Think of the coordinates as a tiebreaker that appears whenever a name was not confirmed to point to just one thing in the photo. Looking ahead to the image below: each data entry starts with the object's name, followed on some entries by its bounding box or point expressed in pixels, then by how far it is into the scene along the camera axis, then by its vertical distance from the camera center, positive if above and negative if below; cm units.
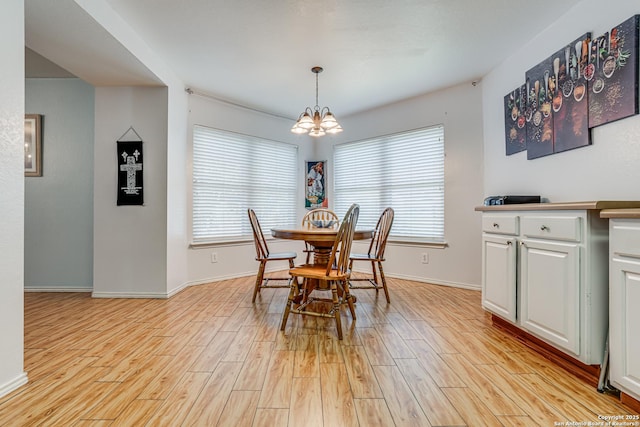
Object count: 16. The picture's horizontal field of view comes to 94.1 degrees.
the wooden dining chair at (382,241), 296 -28
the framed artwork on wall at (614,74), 177 +89
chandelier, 294 +88
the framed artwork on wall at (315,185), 488 +46
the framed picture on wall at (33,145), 343 +77
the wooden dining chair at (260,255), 299 -45
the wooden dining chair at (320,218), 331 -7
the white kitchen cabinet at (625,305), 128 -41
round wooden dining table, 247 -20
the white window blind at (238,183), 391 +43
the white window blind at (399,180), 386 +48
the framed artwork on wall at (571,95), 210 +89
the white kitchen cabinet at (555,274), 152 -35
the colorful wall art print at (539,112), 245 +88
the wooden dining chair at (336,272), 213 -45
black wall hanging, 319 +45
